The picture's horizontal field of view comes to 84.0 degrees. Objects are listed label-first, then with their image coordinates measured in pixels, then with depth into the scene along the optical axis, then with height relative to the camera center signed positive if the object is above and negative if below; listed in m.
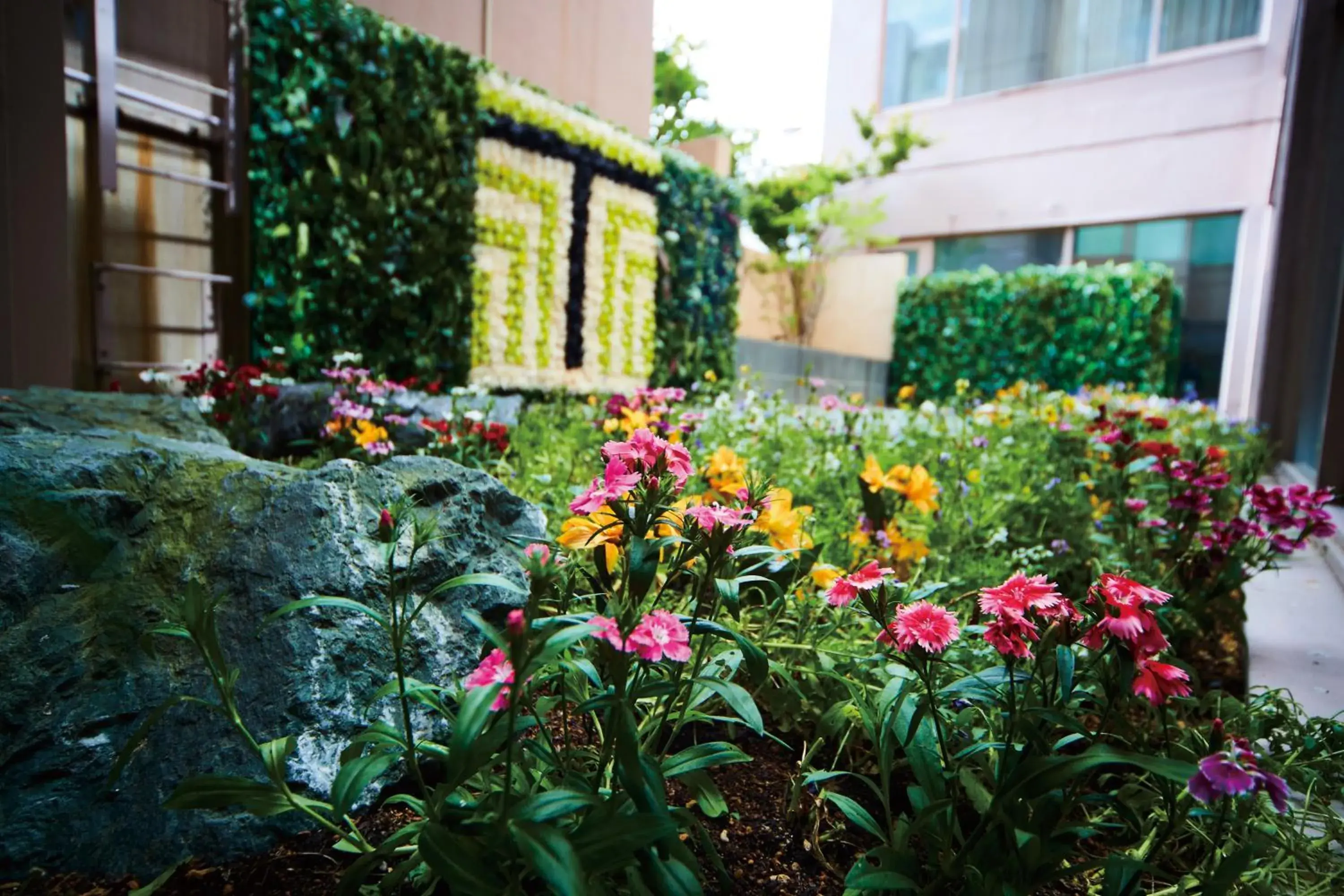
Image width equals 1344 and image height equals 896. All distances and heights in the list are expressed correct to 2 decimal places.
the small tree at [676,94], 17.61 +6.97
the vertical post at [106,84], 3.37 +1.23
